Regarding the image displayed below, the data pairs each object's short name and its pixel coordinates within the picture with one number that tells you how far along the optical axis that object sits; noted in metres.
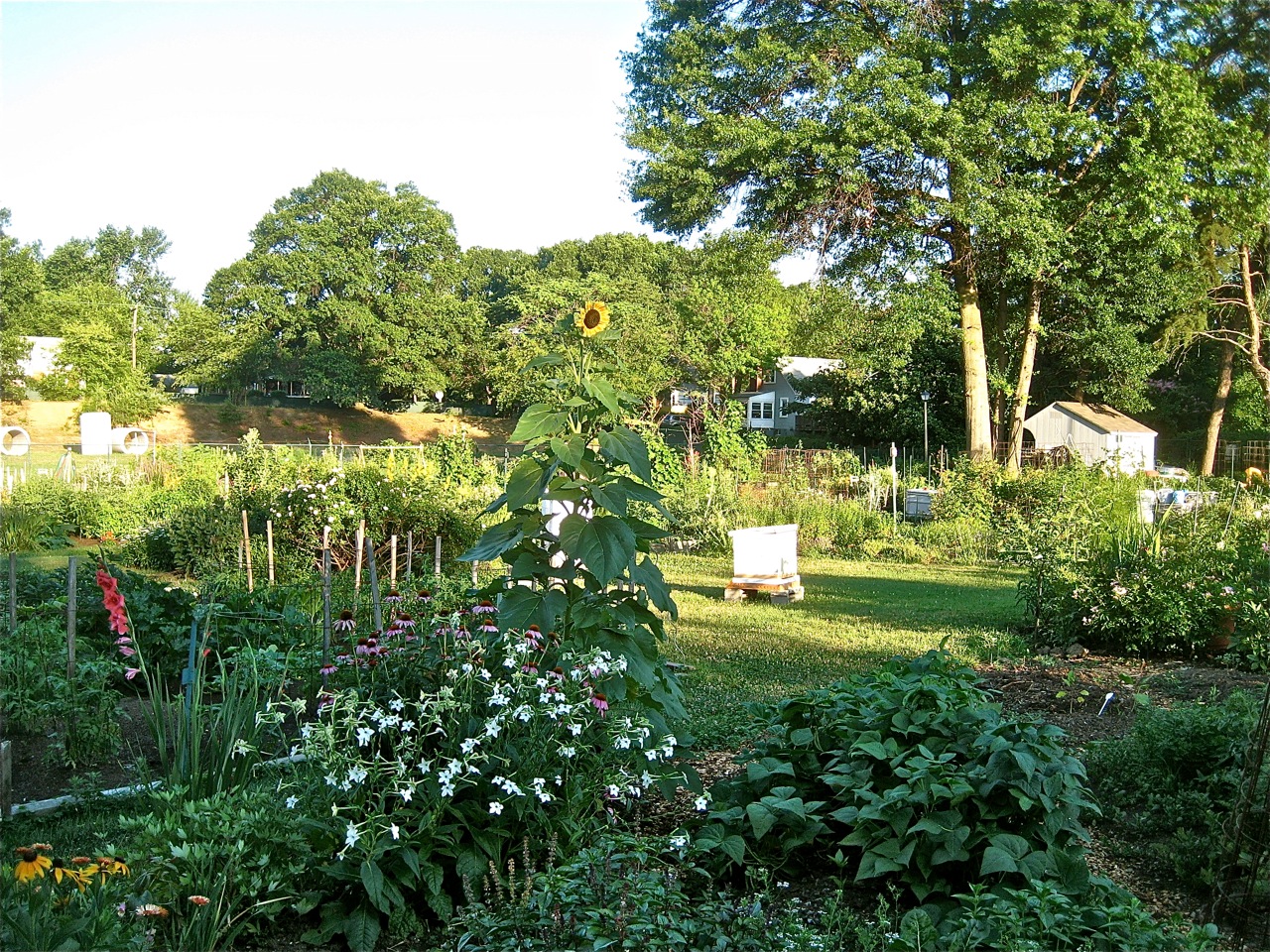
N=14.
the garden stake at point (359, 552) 7.29
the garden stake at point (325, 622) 4.62
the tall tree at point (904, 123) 19.12
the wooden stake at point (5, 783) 3.78
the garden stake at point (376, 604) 5.13
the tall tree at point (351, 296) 47.84
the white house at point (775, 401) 48.16
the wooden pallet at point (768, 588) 10.55
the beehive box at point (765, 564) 10.52
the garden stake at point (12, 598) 5.45
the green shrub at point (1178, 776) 3.57
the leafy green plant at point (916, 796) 3.03
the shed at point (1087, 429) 28.41
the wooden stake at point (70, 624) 4.78
